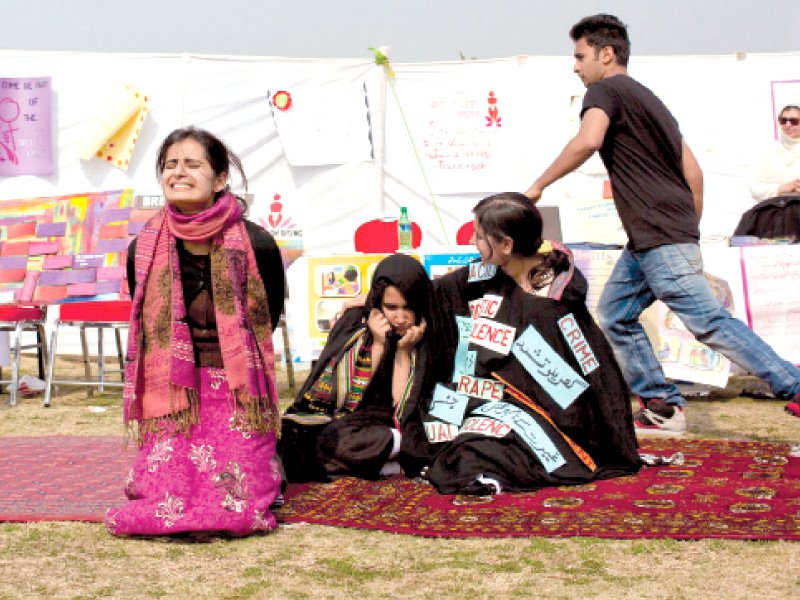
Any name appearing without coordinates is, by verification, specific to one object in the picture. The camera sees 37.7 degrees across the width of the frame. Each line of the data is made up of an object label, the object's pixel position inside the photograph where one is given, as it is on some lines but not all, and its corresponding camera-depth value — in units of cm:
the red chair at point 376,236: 674
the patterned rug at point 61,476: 389
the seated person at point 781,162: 762
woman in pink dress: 362
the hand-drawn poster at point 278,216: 895
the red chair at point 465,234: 706
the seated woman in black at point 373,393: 434
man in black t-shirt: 469
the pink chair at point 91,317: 662
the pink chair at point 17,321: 693
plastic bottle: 666
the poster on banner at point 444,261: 622
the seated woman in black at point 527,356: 433
